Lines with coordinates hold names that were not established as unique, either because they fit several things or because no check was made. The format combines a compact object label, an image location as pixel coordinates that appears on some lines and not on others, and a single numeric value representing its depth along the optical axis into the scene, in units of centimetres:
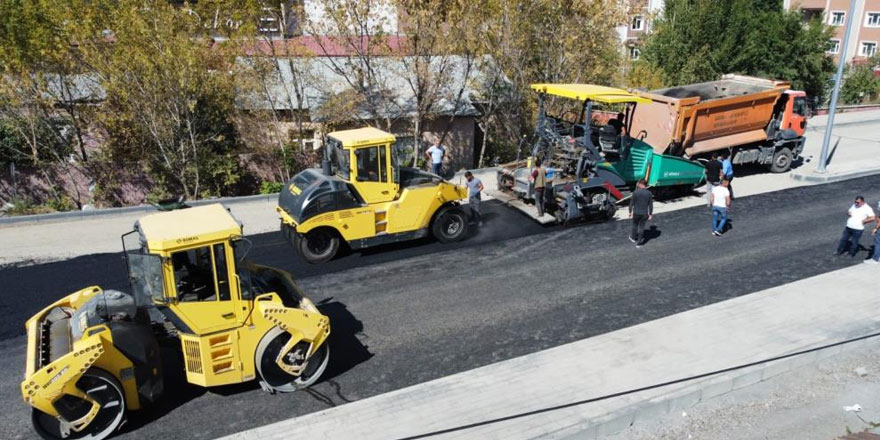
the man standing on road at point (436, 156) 1834
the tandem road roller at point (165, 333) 740
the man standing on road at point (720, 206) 1386
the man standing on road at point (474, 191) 1505
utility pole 1684
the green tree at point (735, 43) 2925
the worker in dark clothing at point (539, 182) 1455
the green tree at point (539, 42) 1927
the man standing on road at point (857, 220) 1233
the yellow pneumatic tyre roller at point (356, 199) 1265
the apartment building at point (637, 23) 2041
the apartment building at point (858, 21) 4997
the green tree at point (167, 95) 1608
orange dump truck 1697
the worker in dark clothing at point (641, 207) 1334
